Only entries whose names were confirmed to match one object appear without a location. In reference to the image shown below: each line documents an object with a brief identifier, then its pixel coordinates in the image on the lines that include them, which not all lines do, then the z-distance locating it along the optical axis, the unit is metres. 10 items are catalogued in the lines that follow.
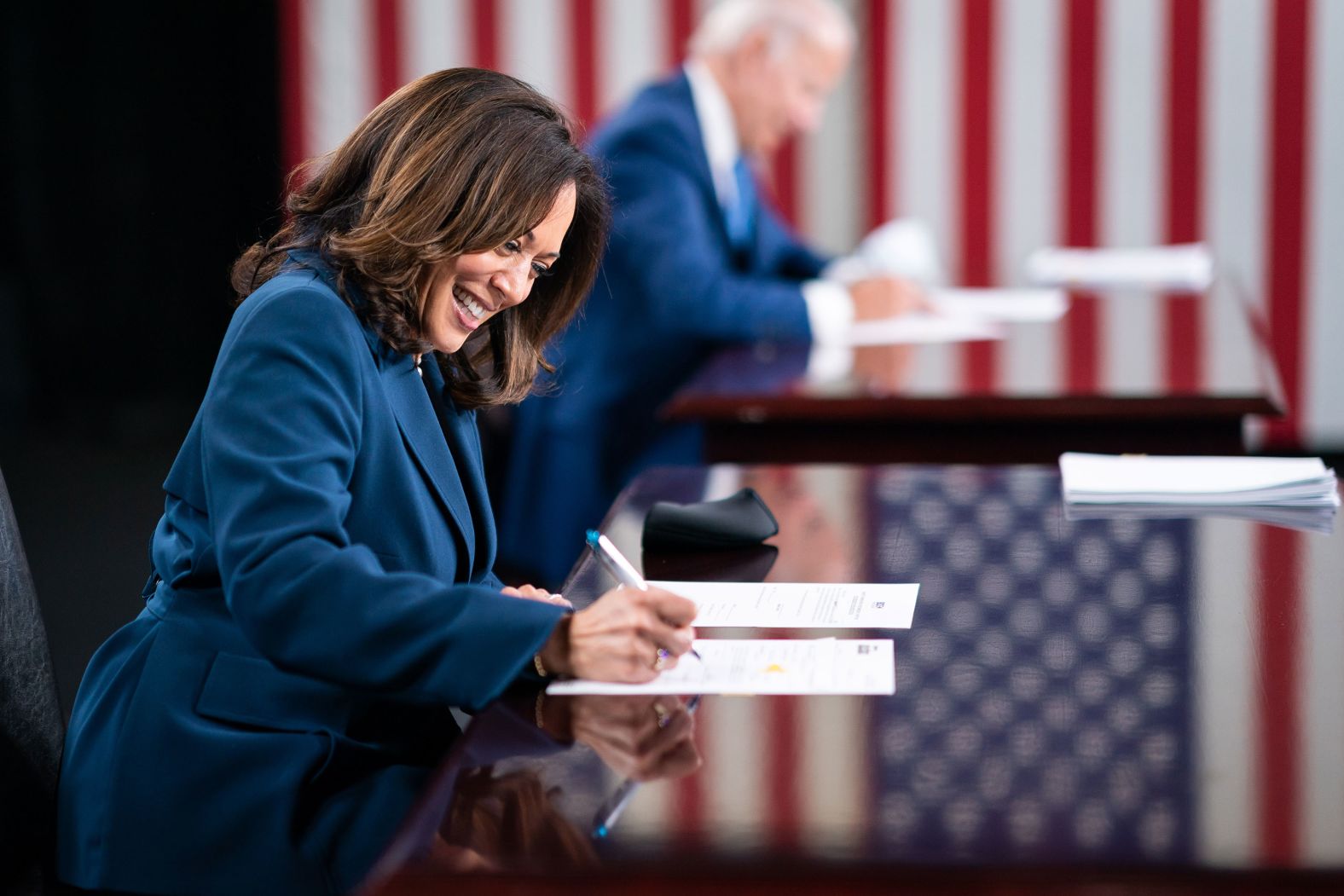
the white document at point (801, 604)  2.81
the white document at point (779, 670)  2.44
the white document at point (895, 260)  8.10
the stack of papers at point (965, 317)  6.29
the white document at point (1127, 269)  8.15
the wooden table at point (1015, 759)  1.77
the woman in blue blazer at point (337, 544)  2.38
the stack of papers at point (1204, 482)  3.67
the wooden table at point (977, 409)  4.80
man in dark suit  6.45
